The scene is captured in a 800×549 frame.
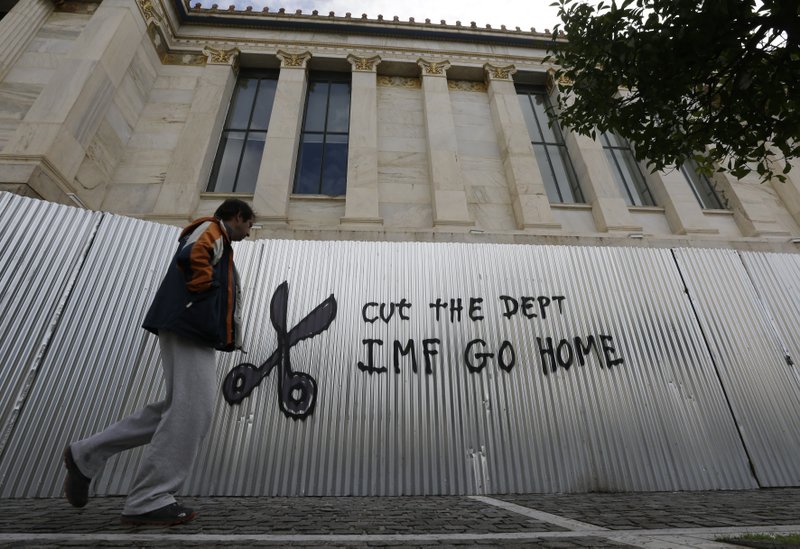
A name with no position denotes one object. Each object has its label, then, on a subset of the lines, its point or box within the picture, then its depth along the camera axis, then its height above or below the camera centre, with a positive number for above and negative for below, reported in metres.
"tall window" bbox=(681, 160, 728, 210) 9.96 +6.62
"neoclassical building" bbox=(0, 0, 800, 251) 8.05 +7.57
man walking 2.24 +0.47
